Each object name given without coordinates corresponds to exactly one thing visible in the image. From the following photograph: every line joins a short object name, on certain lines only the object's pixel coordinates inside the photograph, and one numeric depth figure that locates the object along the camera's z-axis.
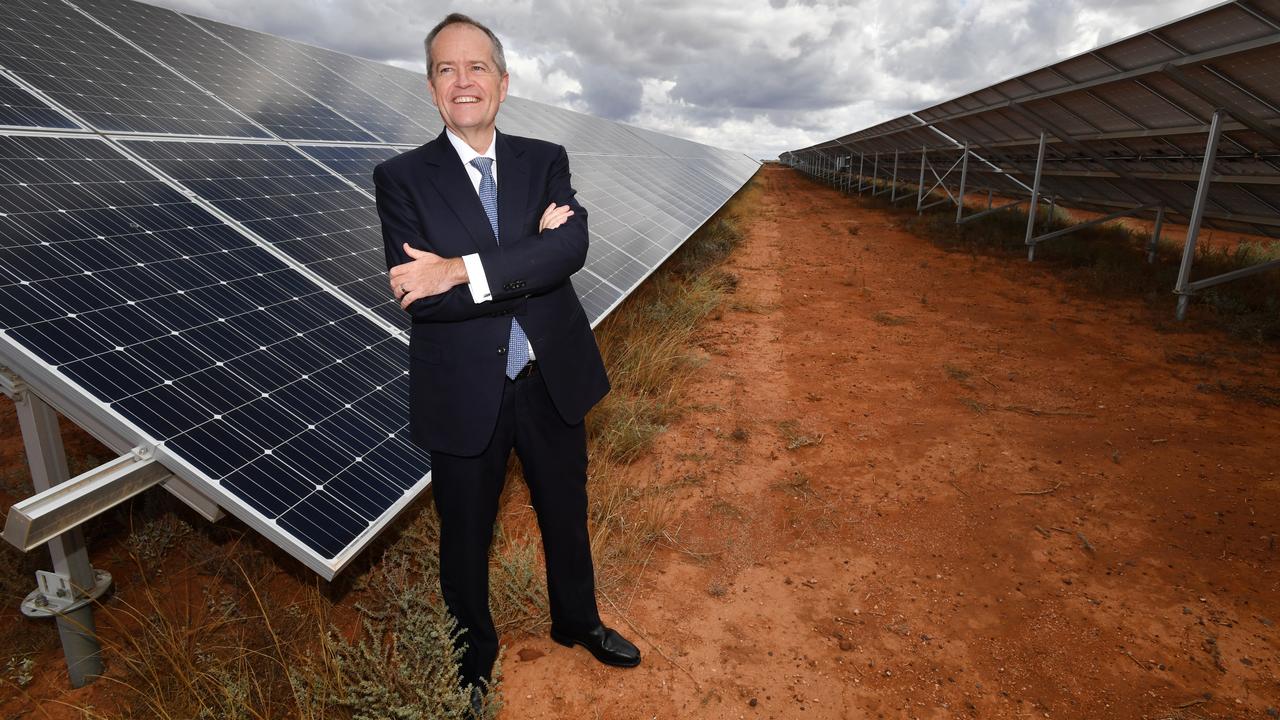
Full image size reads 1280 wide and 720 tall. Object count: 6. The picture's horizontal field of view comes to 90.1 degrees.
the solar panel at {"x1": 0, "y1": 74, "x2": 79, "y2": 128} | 4.20
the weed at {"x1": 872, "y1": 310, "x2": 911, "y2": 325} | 10.28
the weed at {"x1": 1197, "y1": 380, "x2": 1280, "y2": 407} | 6.99
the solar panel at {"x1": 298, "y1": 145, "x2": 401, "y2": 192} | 6.41
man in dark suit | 2.54
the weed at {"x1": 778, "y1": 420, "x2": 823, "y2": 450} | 6.34
